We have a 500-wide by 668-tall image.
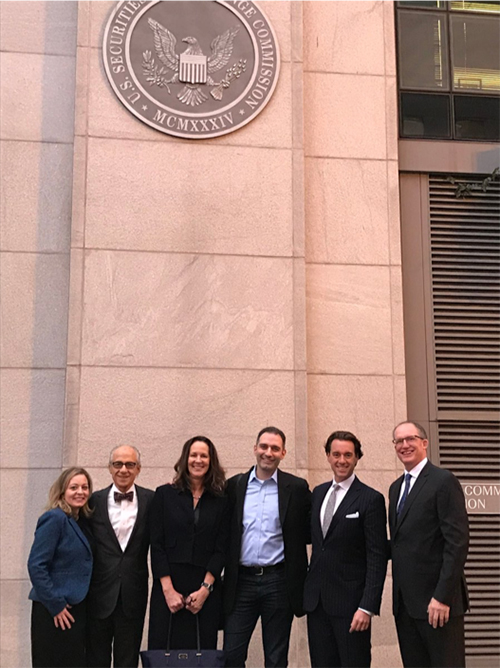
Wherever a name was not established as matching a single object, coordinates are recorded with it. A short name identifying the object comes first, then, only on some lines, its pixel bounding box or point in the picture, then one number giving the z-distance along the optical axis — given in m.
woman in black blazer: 6.32
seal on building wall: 8.96
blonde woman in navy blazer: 6.15
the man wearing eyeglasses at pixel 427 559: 6.03
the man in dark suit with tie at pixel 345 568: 6.25
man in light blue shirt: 6.48
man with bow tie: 6.37
